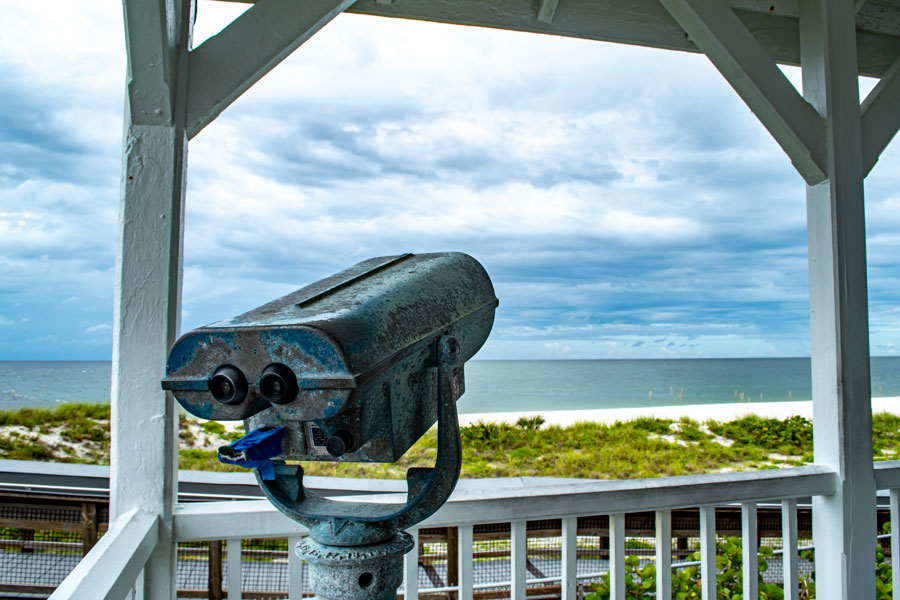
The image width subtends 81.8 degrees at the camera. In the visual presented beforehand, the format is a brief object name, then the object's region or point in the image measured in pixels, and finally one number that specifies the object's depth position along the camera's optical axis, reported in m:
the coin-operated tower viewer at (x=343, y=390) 0.58
